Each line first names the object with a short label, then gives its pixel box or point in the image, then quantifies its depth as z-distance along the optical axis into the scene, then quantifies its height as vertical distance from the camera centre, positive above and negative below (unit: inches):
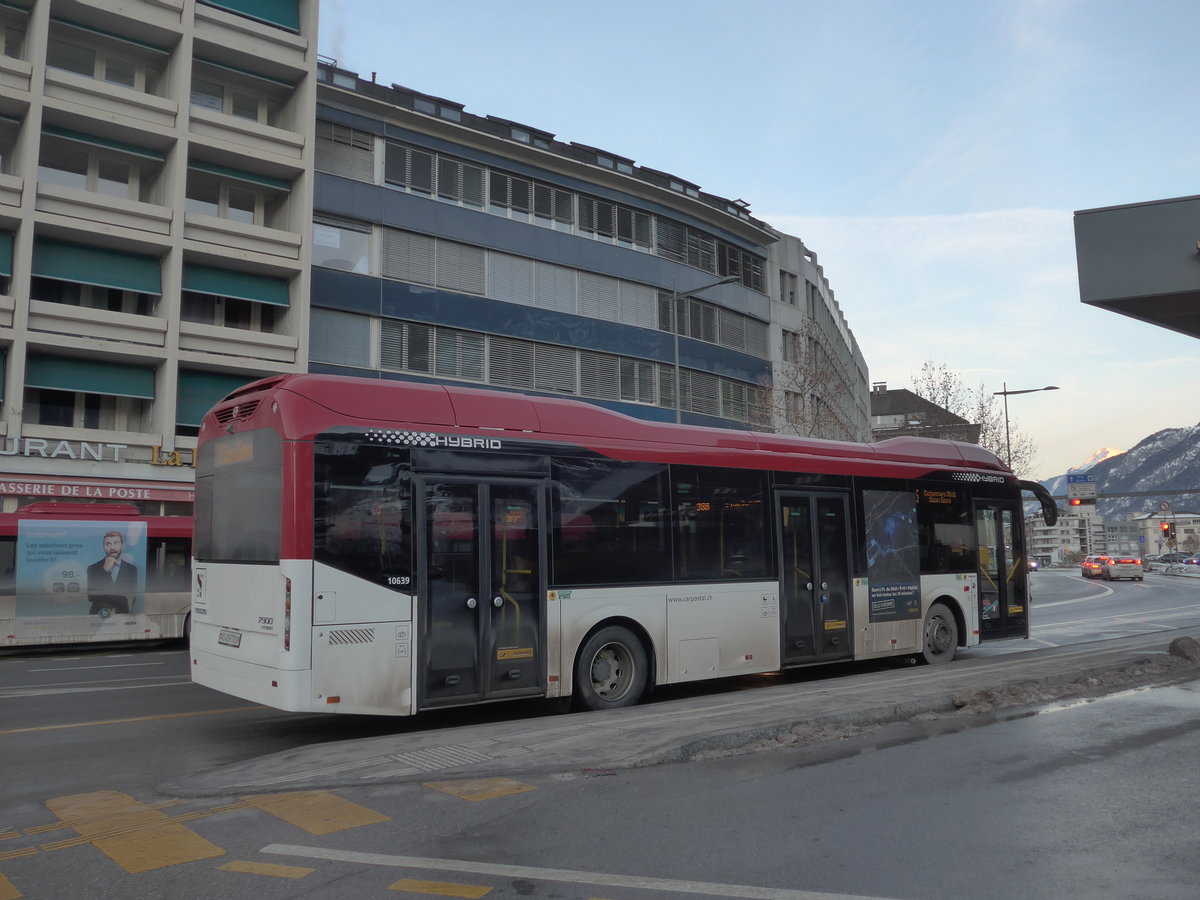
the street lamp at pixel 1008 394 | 1717.5 +286.8
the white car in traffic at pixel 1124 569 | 2219.5 -32.3
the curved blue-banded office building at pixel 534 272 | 1205.7 +399.9
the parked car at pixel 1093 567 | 2423.7 -31.2
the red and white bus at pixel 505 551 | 336.8 +4.6
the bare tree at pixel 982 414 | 1790.1 +261.0
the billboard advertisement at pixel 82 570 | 753.6 -1.0
